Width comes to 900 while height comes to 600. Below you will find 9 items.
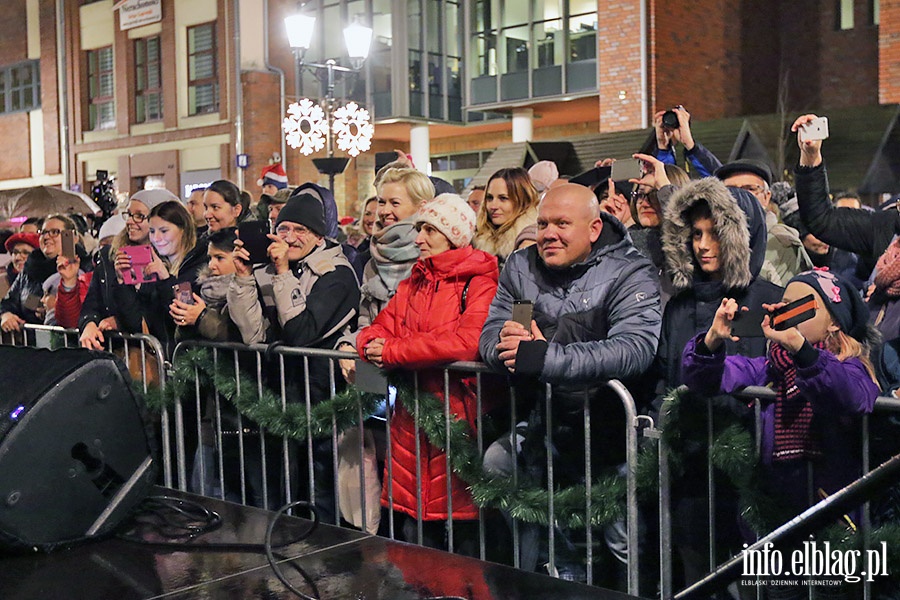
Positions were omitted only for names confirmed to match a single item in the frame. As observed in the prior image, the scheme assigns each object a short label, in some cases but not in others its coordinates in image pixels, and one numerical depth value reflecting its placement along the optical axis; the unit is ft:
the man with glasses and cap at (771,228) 17.63
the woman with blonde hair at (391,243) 17.25
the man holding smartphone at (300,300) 16.96
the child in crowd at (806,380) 11.33
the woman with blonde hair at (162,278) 19.93
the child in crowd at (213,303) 18.38
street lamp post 48.88
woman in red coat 14.66
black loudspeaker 12.28
